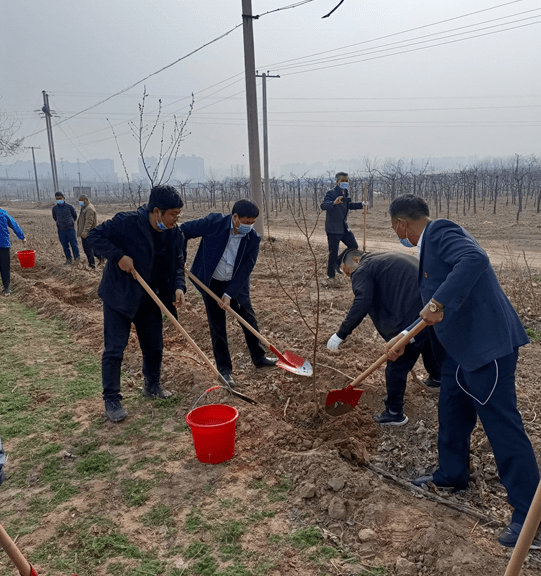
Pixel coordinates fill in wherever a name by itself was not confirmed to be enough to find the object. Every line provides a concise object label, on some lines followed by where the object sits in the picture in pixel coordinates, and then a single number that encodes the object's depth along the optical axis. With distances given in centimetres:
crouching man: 323
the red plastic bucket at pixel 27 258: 883
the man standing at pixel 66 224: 973
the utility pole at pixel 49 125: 3025
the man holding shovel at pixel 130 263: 335
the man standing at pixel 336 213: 760
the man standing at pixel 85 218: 927
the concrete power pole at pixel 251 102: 1016
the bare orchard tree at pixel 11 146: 1462
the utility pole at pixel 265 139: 1931
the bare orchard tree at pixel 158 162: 504
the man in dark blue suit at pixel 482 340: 217
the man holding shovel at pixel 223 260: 392
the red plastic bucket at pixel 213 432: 280
